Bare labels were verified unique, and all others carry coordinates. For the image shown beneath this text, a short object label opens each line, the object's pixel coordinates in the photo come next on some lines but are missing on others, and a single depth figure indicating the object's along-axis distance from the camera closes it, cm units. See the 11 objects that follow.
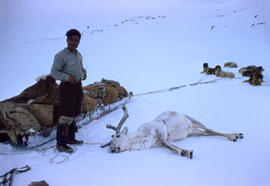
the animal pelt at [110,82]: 749
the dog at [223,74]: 1120
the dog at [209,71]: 1218
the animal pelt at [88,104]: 540
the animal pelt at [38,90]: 483
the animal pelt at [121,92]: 754
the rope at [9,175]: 308
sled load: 414
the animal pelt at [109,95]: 661
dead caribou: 400
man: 393
